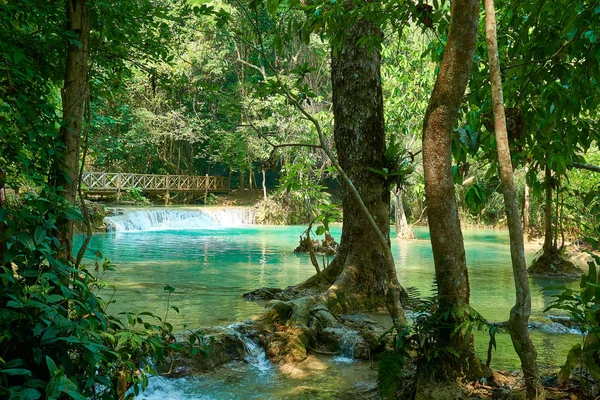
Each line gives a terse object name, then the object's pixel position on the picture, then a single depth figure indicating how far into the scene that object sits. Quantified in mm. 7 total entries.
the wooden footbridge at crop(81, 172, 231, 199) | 23281
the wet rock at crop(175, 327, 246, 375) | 4578
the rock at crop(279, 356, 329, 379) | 4598
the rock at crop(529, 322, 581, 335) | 6008
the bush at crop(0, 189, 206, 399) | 2254
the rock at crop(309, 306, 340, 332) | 5391
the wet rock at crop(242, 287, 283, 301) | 7742
